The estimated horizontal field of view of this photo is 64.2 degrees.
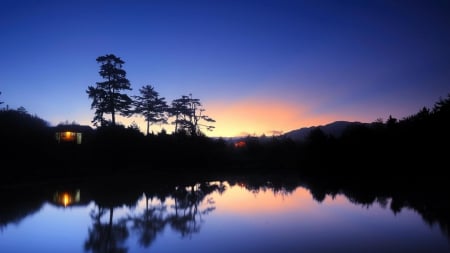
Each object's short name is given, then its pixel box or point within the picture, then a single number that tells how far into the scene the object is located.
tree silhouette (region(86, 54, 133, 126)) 30.33
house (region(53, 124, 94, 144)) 31.67
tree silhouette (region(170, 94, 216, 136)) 41.56
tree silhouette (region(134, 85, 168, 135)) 38.51
